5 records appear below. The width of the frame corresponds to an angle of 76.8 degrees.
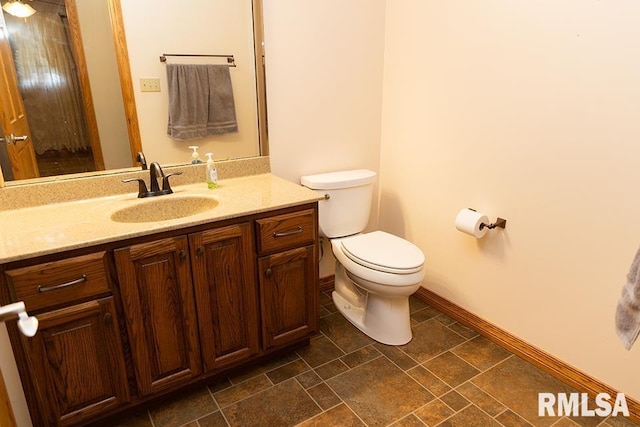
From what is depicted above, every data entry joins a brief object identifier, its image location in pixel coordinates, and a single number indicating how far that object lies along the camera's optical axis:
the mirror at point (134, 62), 1.67
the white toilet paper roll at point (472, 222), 1.99
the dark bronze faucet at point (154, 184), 1.81
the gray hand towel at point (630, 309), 1.05
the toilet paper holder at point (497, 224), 1.98
